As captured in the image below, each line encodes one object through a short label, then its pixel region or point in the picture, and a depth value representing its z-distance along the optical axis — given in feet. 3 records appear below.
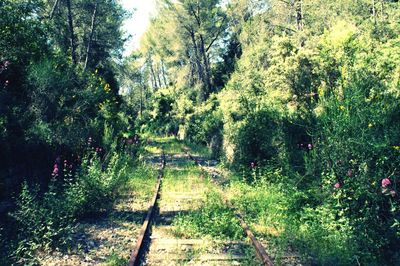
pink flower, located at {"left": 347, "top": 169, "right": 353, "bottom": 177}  18.98
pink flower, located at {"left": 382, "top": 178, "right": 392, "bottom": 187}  15.77
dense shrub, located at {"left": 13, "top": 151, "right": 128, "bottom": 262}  20.27
